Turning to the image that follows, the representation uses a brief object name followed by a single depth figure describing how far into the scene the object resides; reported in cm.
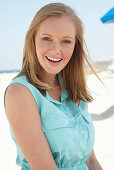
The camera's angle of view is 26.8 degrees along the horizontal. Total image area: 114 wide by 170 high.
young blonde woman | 131
